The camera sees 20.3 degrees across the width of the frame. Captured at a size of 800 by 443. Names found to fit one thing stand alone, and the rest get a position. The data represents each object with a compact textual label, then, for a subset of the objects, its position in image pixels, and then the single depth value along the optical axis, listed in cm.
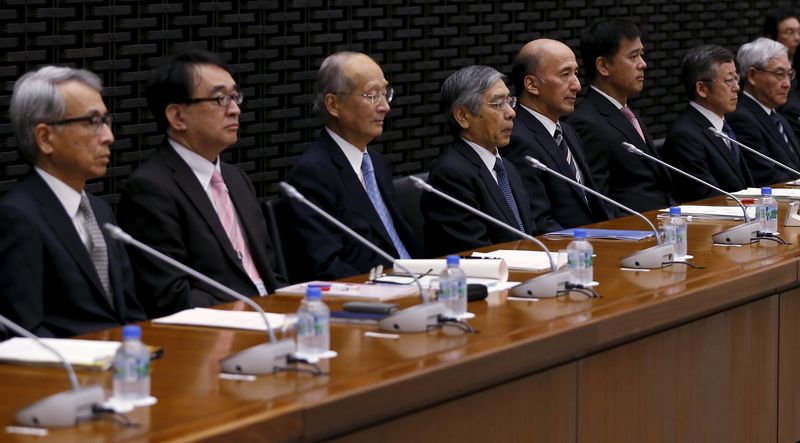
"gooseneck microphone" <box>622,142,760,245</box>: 754
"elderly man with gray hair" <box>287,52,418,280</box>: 768
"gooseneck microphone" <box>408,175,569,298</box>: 600
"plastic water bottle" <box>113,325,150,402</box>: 417
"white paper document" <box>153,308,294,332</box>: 542
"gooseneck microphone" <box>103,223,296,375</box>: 459
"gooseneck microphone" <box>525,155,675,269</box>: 676
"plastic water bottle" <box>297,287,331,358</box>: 476
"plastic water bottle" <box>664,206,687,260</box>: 687
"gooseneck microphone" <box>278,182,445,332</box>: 528
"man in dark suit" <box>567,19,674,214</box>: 1026
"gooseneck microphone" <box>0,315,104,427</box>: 397
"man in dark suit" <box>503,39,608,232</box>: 922
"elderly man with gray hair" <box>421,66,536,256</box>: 822
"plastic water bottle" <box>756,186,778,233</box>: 768
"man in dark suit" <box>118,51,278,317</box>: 677
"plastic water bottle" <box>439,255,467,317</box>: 546
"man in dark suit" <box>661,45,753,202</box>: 1076
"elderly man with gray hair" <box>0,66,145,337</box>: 588
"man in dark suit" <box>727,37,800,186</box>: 1187
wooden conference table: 428
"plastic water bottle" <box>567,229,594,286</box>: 614
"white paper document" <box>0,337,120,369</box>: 467
